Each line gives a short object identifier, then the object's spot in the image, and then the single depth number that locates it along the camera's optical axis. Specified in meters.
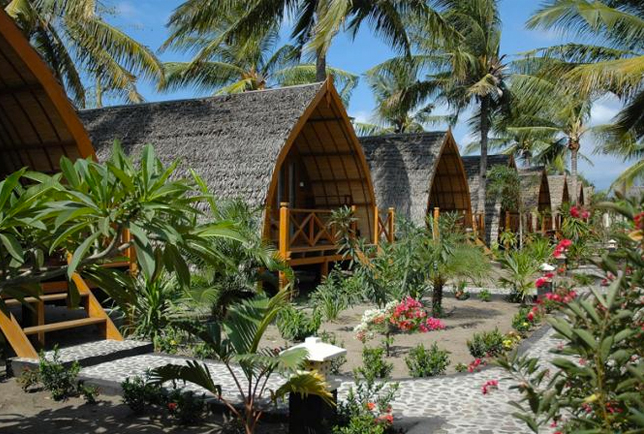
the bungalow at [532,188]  25.13
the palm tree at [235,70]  21.11
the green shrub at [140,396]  5.10
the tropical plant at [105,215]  3.07
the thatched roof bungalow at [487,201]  22.00
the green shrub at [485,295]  12.42
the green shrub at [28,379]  5.88
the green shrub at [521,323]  8.65
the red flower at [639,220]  2.65
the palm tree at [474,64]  19.14
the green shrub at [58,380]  5.64
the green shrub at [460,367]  6.47
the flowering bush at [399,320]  8.11
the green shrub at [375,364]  5.90
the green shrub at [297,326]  7.84
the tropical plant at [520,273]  11.80
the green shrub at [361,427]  4.23
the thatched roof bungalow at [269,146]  10.96
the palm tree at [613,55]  11.87
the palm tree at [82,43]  12.68
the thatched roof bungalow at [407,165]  17.14
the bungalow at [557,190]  28.42
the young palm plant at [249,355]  3.91
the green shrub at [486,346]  7.10
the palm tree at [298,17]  14.16
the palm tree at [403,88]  21.16
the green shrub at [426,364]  6.30
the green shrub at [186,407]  4.87
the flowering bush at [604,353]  2.52
